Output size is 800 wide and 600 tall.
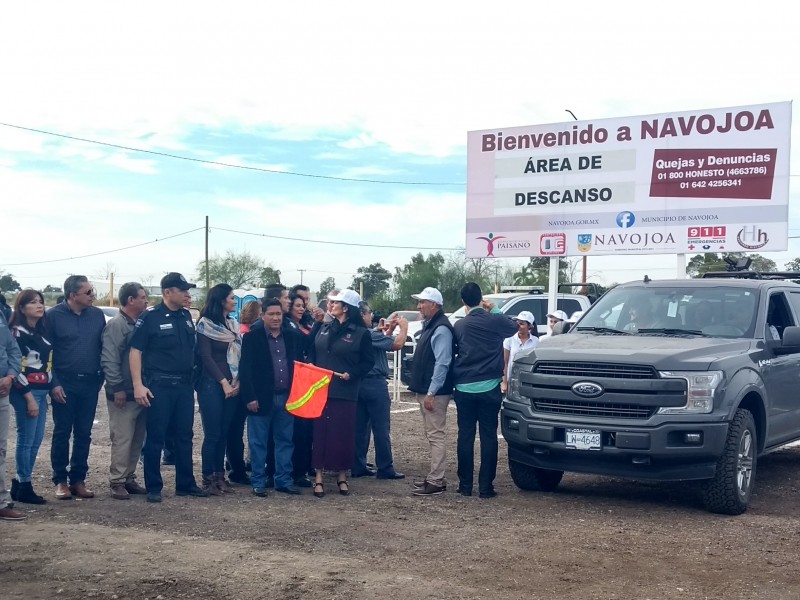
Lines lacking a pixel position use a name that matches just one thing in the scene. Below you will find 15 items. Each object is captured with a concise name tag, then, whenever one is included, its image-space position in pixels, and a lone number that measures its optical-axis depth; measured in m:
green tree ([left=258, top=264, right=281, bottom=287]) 58.87
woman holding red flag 8.41
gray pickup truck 7.32
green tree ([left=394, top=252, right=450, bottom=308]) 48.16
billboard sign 15.91
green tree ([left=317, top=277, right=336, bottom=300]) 58.76
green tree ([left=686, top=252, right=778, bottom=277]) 37.53
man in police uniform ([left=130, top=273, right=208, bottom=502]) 7.79
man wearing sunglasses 7.84
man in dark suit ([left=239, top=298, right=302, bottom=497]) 8.24
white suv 18.17
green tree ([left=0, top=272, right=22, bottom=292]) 51.39
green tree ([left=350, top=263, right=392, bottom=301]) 69.01
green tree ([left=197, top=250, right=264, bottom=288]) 63.00
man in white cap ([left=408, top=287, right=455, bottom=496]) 8.38
